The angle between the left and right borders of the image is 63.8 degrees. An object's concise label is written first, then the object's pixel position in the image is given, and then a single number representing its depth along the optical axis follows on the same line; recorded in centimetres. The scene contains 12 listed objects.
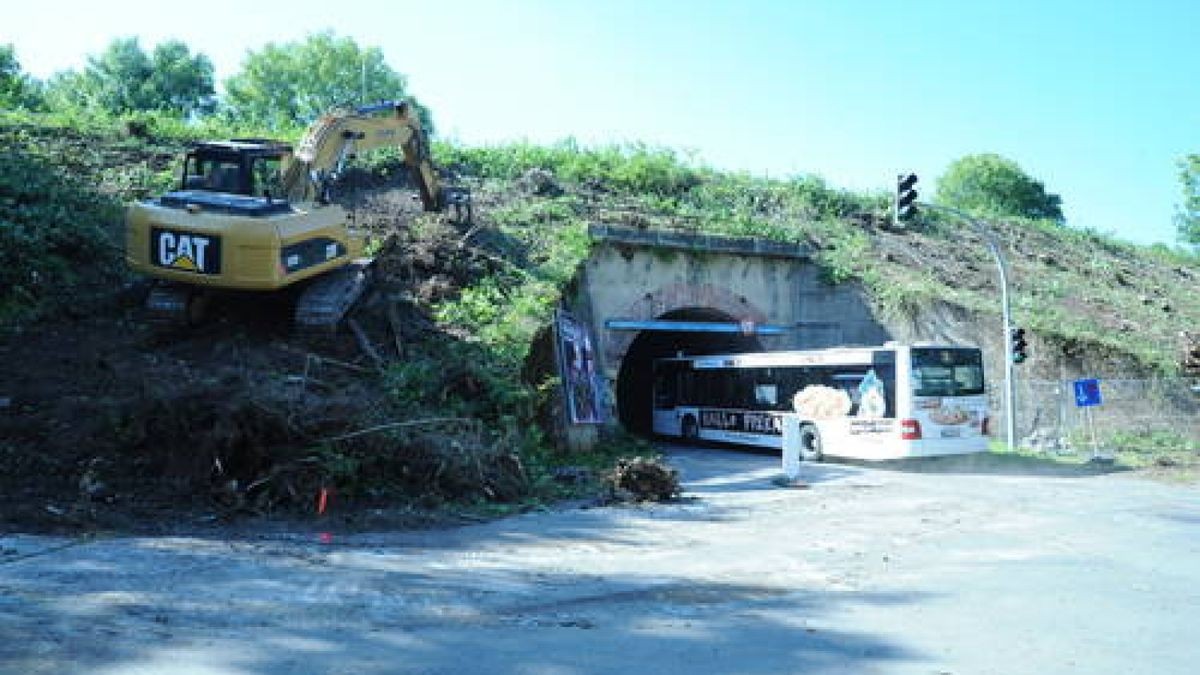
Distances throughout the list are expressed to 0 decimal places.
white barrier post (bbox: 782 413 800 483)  1506
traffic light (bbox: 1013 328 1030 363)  2052
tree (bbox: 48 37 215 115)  5453
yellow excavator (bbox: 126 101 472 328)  1262
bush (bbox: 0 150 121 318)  1494
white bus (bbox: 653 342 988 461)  1736
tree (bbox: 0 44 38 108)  3312
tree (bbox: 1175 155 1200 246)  6031
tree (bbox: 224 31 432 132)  6122
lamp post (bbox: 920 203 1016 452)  2040
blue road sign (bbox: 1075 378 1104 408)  1889
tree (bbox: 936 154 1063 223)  7000
